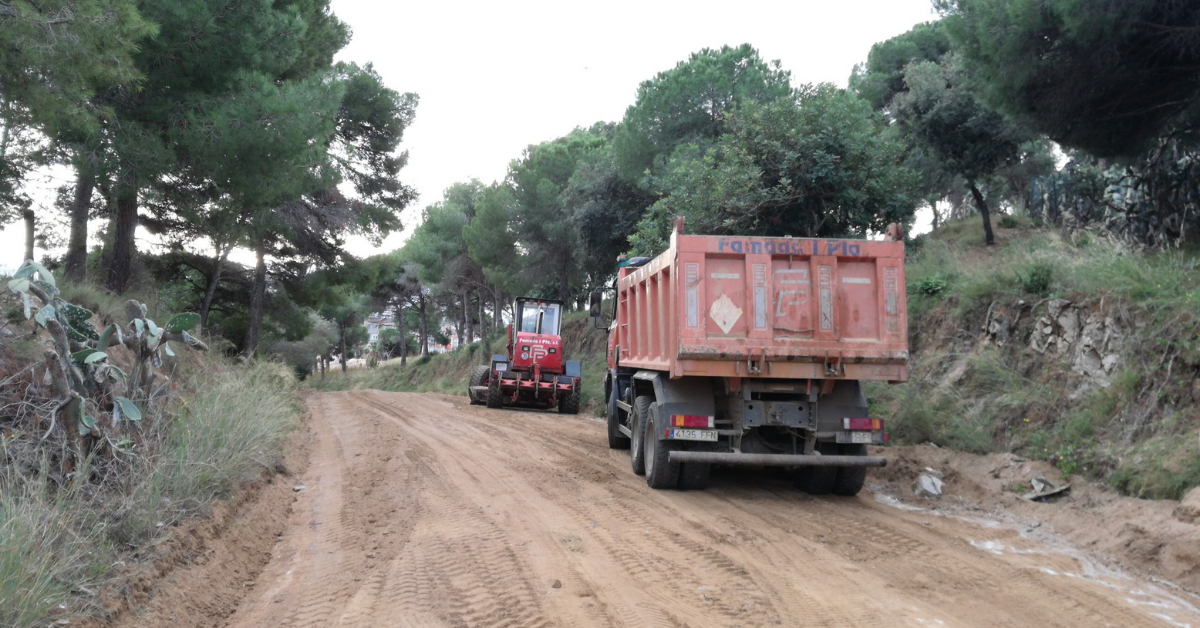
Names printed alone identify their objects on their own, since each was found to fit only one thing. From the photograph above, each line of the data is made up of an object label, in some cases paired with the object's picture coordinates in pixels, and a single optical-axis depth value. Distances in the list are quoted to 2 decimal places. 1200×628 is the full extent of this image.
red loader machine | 20.56
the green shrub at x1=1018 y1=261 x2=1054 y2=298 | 10.67
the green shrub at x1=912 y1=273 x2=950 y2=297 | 13.12
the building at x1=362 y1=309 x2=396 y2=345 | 63.74
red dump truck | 8.08
